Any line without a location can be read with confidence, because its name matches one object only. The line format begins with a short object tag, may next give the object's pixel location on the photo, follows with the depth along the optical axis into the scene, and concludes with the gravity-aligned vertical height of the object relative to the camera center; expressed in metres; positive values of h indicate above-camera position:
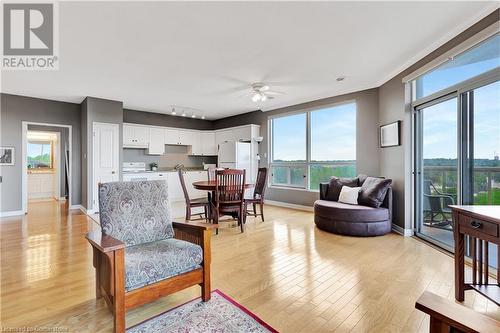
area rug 1.61 -1.08
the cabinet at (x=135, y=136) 6.32 +0.81
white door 5.28 +0.28
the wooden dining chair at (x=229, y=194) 3.71 -0.45
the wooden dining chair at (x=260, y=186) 4.41 -0.38
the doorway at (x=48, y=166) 7.09 +0.04
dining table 3.78 -0.32
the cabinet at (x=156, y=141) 6.75 +0.71
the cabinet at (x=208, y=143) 7.80 +0.73
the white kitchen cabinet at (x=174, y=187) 6.89 -0.59
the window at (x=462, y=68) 2.42 +1.12
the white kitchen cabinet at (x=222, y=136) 7.22 +0.91
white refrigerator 6.43 +0.26
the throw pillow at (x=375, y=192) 3.72 -0.43
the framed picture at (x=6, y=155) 4.93 +0.24
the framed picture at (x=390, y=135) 3.82 +0.49
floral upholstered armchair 1.53 -0.62
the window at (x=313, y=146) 5.05 +0.43
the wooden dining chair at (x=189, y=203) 3.95 -0.61
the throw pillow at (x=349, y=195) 4.02 -0.50
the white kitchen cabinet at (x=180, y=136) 7.08 +0.89
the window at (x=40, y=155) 7.61 +0.39
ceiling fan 4.29 +1.38
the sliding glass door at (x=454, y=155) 2.50 +0.11
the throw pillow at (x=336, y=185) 4.38 -0.37
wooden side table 1.67 -0.52
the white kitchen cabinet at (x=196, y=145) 7.63 +0.66
